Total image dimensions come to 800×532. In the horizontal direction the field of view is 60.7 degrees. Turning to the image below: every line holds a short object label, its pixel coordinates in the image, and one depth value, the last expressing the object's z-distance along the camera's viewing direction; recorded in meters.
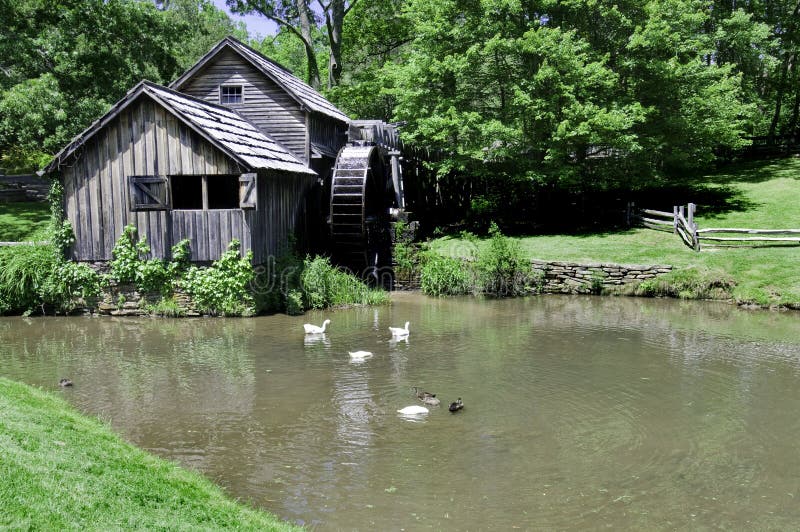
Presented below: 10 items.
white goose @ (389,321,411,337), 13.23
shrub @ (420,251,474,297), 18.23
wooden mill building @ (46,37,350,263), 15.10
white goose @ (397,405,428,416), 8.89
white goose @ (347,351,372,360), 11.62
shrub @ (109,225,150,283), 15.38
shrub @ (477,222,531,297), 17.97
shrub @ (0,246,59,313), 15.46
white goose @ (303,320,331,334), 13.41
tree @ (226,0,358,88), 32.31
